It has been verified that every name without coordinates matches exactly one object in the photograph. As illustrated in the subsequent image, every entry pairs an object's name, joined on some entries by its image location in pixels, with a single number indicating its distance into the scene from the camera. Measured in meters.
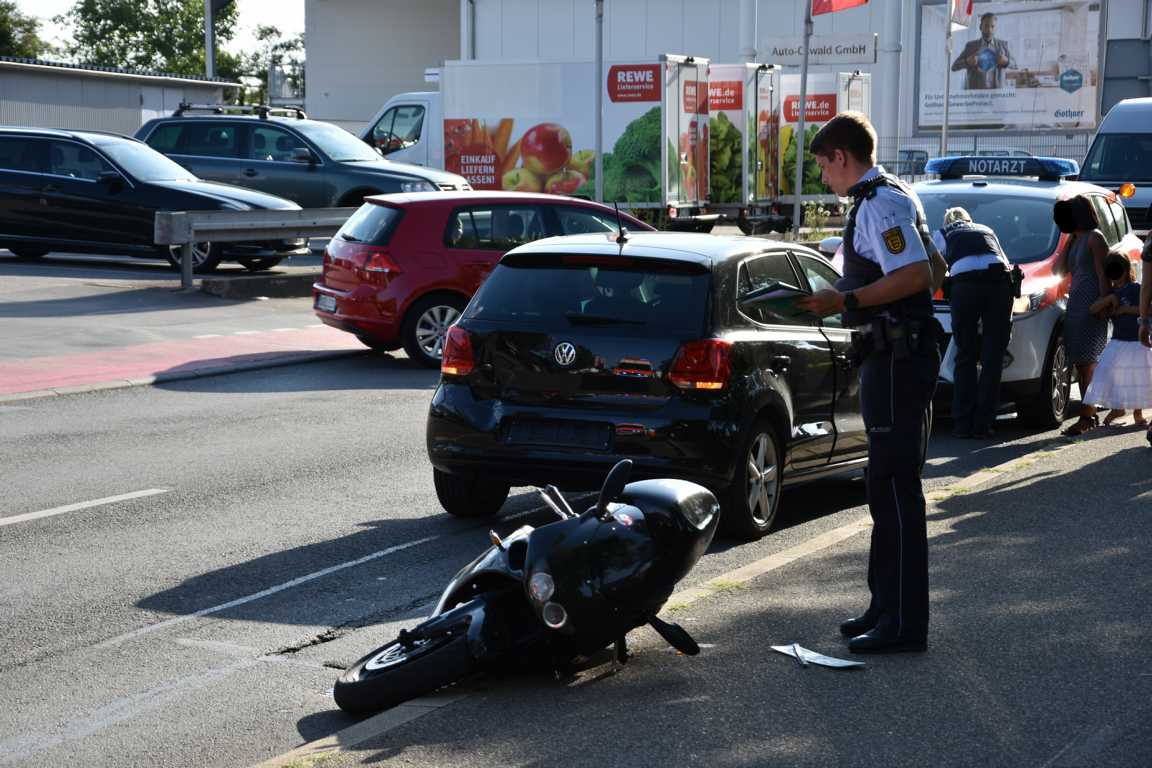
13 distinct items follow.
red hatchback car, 14.91
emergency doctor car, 12.03
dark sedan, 21.39
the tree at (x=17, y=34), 75.94
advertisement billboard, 54.62
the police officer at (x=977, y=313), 11.35
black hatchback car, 7.84
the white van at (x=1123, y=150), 25.08
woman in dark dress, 11.84
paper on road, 5.48
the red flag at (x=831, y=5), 26.94
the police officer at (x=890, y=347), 5.53
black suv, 24.47
